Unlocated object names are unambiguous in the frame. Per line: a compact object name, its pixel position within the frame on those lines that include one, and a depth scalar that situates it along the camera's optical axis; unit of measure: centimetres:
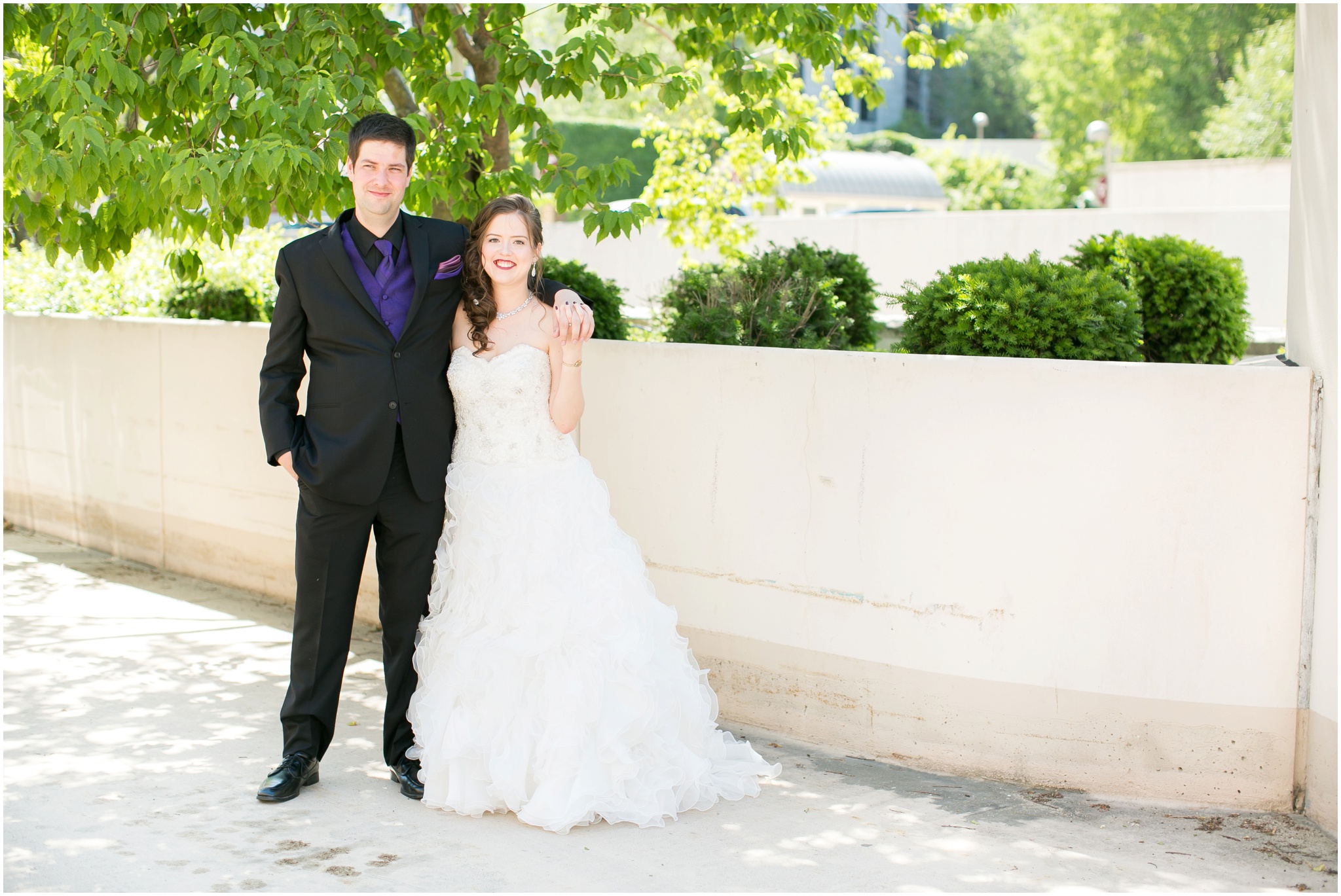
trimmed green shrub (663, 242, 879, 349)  605
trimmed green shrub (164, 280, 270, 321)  831
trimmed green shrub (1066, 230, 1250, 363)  671
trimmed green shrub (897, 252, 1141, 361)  501
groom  396
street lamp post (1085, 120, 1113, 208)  2630
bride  387
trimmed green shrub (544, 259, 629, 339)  652
